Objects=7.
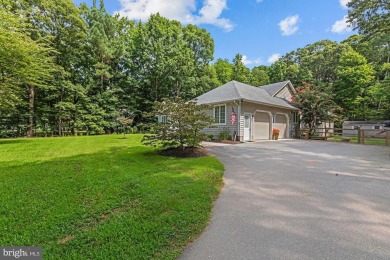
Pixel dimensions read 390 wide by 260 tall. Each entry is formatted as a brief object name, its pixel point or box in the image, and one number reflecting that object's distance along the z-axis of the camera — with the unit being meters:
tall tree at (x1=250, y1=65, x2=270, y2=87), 33.81
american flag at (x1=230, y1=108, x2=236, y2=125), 13.81
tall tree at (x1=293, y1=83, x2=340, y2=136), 17.61
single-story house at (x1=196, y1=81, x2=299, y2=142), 13.98
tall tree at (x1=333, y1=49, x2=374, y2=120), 26.33
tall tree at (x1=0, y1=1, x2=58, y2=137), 9.41
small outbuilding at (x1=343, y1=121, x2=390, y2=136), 23.50
